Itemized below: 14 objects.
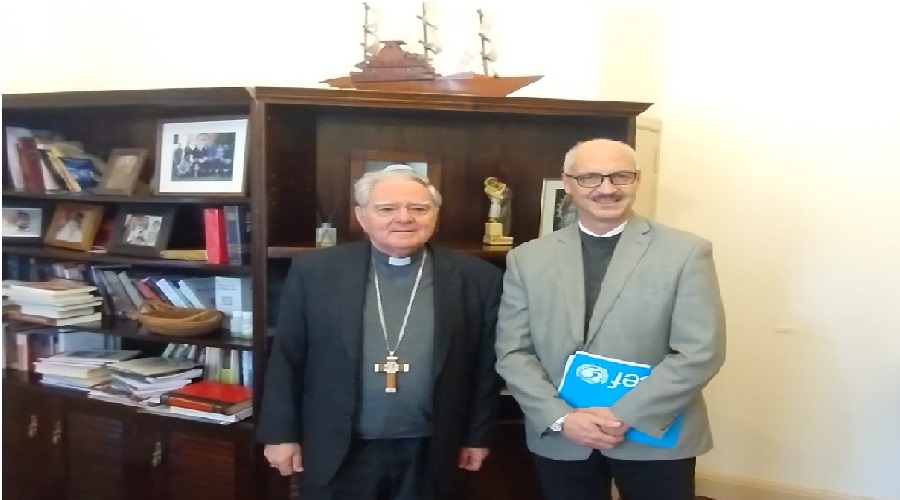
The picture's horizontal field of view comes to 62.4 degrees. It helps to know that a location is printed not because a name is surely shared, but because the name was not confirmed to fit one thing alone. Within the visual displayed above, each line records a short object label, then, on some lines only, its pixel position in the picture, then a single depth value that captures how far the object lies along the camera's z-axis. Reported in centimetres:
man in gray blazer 180
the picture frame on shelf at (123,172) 273
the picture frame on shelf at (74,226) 280
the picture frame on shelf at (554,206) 258
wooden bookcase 237
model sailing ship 241
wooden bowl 255
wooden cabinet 250
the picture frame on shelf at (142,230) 264
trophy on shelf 256
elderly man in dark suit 196
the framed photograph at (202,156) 249
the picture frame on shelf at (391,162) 261
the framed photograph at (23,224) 295
